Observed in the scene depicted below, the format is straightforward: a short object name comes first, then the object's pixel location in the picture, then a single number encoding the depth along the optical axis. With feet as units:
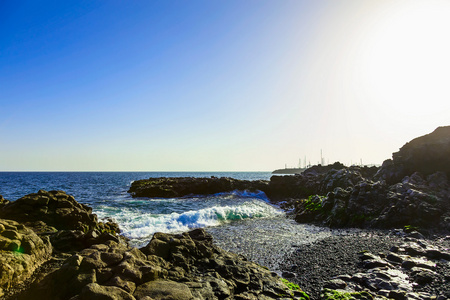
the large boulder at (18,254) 25.83
